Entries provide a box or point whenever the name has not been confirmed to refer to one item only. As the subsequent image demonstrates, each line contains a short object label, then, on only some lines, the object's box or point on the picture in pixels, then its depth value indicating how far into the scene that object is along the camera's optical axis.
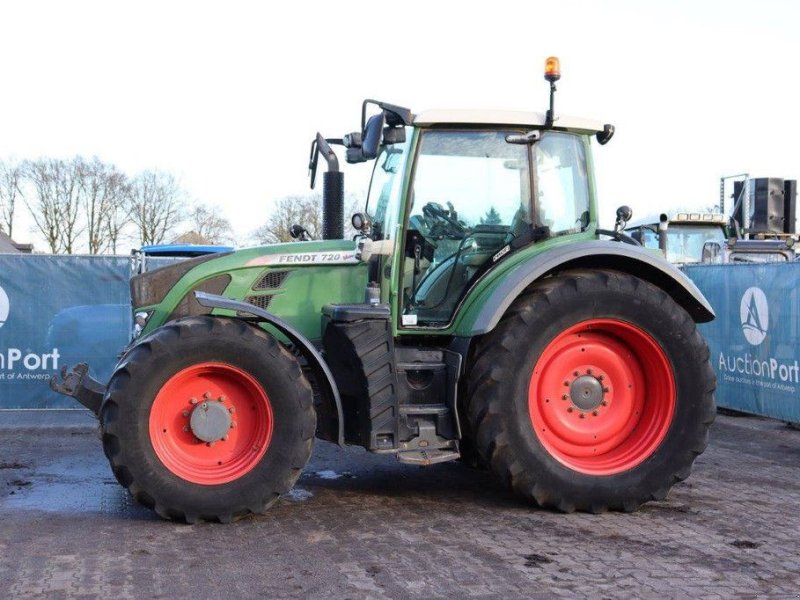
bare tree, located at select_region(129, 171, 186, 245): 48.81
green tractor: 6.13
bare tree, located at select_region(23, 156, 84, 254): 47.88
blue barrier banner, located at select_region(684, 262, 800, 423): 10.78
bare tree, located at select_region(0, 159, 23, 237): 47.81
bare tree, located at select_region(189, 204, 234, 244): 49.47
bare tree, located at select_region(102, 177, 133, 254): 48.19
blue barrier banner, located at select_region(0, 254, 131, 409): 11.62
